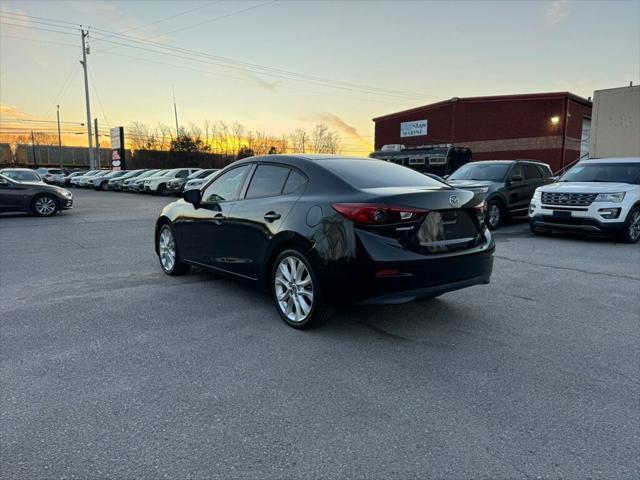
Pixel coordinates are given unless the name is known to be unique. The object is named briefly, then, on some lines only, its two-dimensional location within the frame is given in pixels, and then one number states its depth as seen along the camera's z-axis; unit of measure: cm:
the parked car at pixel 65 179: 4369
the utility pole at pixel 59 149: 8831
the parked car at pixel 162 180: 2869
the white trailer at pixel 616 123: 1659
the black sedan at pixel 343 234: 401
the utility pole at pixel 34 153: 8494
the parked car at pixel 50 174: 4512
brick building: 3238
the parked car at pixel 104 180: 3663
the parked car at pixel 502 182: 1220
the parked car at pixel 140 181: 2991
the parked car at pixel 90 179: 3825
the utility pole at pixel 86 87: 4503
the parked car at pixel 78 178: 4019
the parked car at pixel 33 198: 1519
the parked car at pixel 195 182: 2539
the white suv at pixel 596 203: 966
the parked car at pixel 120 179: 3473
